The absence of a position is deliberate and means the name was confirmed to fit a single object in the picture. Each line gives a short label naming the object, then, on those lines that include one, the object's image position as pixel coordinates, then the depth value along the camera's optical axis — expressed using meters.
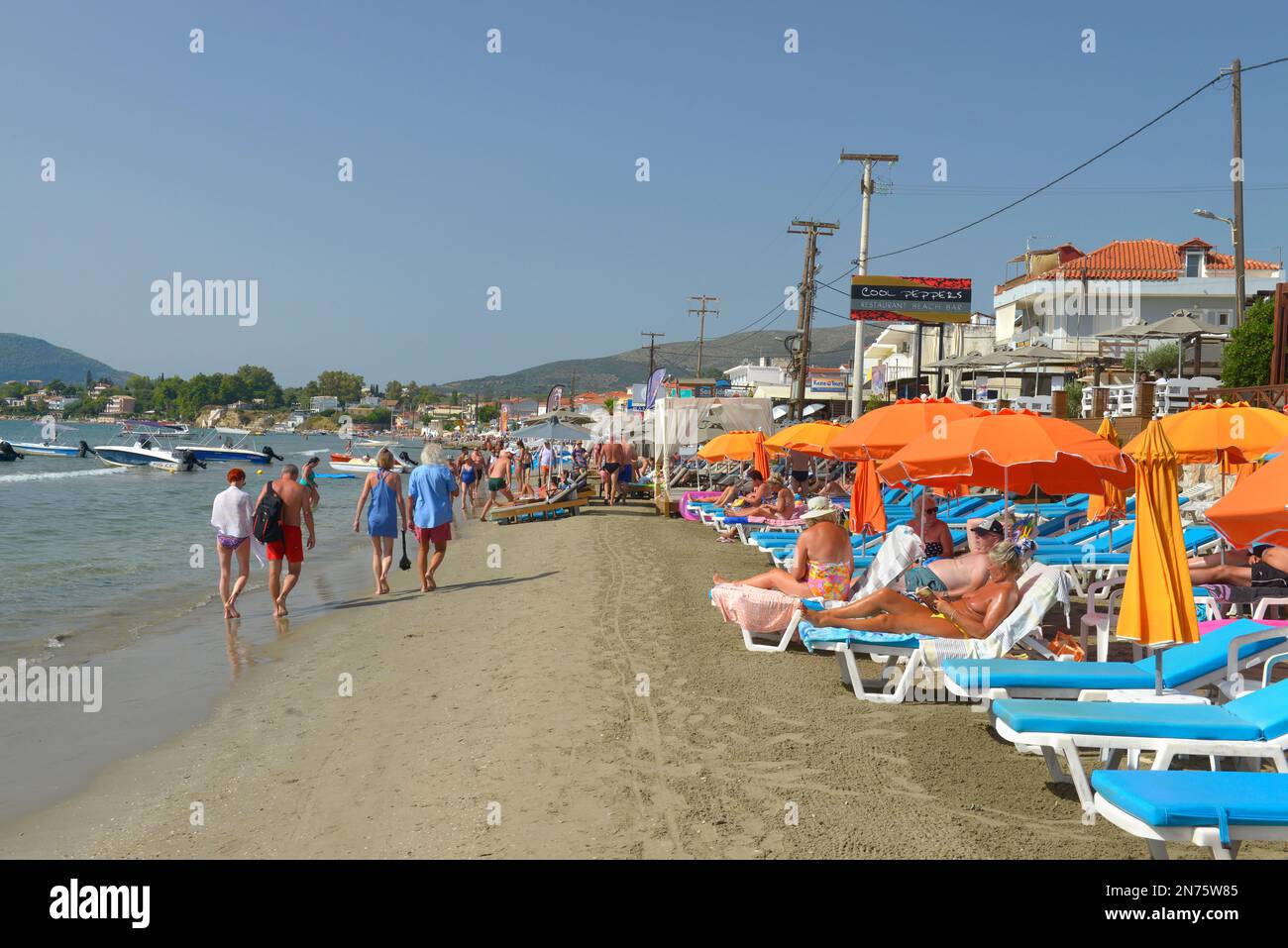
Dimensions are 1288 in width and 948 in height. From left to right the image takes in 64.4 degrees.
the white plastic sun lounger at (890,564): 7.59
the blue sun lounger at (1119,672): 5.29
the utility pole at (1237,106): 19.88
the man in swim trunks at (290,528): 10.06
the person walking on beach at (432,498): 11.06
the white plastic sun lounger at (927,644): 6.24
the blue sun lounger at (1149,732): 4.23
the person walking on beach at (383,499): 10.95
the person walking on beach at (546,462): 34.09
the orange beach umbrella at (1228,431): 9.39
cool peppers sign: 31.66
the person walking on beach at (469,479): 27.34
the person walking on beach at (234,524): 9.59
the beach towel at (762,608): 7.82
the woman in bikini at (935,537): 9.47
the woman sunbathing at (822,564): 8.02
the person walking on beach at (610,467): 23.84
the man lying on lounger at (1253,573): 8.44
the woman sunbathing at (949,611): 6.63
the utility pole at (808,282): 33.72
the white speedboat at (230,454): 62.41
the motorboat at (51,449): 67.09
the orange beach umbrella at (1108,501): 10.43
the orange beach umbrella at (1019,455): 7.59
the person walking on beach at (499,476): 24.59
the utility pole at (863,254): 25.44
